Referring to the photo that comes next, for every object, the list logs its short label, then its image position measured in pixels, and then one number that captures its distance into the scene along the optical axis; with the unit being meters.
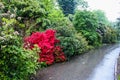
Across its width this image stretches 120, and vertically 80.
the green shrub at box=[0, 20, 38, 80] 4.03
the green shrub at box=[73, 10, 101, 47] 11.51
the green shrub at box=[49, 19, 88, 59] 7.57
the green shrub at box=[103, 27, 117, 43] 15.03
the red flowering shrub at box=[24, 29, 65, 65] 6.59
